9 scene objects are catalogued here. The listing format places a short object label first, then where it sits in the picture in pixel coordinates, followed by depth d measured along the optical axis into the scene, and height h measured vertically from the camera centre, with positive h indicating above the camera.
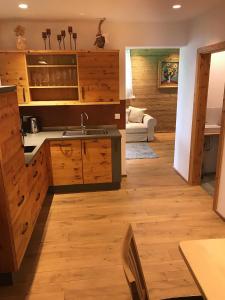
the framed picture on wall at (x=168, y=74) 7.36 +0.37
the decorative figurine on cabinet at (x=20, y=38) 3.54 +0.72
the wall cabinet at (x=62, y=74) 3.57 +0.21
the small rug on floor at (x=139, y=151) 5.62 -1.52
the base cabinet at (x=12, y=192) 1.96 -0.90
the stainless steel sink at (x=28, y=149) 3.22 -0.78
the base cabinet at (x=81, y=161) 3.70 -1.11
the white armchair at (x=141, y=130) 6.63 -1.16
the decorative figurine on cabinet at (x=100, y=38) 3.65 +0.72
